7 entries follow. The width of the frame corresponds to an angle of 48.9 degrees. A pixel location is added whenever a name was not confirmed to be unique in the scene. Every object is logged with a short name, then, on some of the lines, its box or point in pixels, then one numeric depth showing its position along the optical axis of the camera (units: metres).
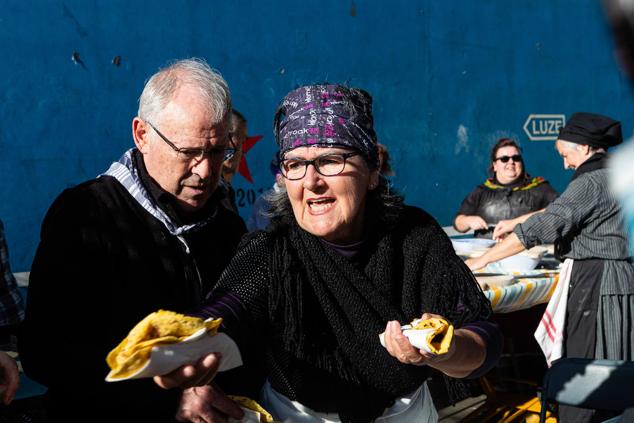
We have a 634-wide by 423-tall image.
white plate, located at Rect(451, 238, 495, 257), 4.85
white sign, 9.19
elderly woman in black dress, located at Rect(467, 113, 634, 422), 4.16
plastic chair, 2.74
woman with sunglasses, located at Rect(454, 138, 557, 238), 6.14
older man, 1.88
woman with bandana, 1.99
